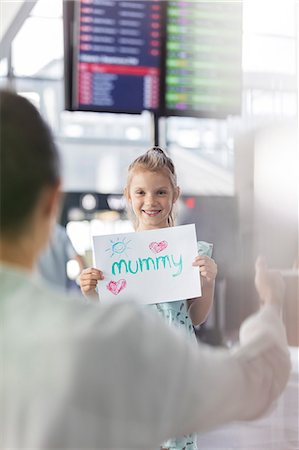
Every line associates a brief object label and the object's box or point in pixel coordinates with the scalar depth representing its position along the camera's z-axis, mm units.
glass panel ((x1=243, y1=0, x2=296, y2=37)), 4824
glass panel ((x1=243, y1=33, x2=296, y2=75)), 5164
